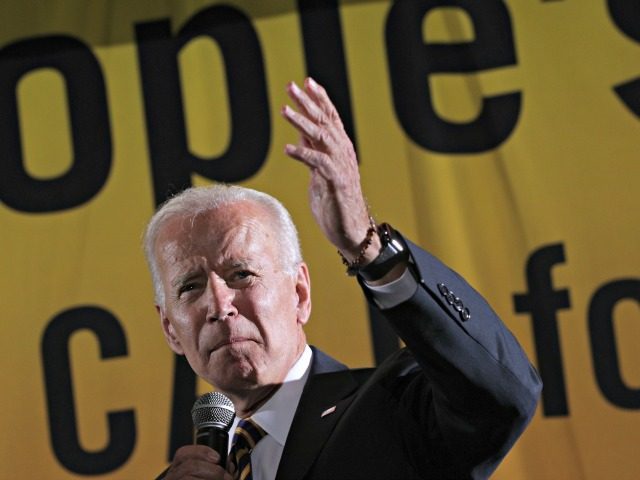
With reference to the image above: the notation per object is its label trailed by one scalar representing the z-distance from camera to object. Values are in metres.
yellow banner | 6.01
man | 4.66
